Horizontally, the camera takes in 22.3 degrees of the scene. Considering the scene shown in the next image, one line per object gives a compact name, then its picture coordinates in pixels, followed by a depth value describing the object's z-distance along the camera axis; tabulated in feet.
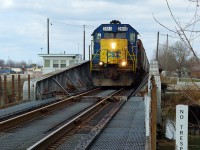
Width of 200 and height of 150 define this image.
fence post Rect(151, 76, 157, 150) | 25.37
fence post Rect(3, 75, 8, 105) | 86.17
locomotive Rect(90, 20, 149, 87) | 100.30
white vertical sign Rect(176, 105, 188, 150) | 20.16
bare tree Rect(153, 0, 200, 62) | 22.41
